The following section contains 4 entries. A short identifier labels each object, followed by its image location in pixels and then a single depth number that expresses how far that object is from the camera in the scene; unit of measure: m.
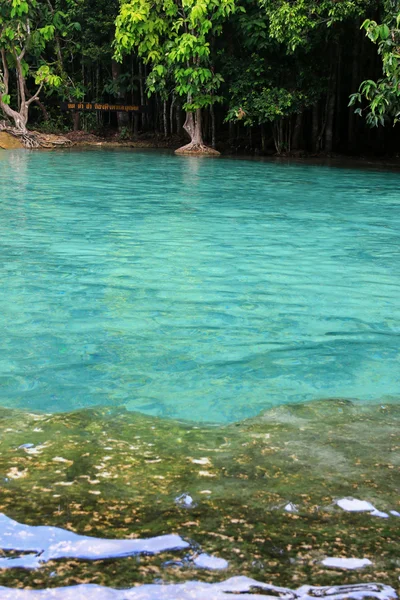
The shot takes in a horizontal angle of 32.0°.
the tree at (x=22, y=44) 21.89
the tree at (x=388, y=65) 10.73
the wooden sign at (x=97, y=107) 25.25
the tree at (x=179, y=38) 18.81
